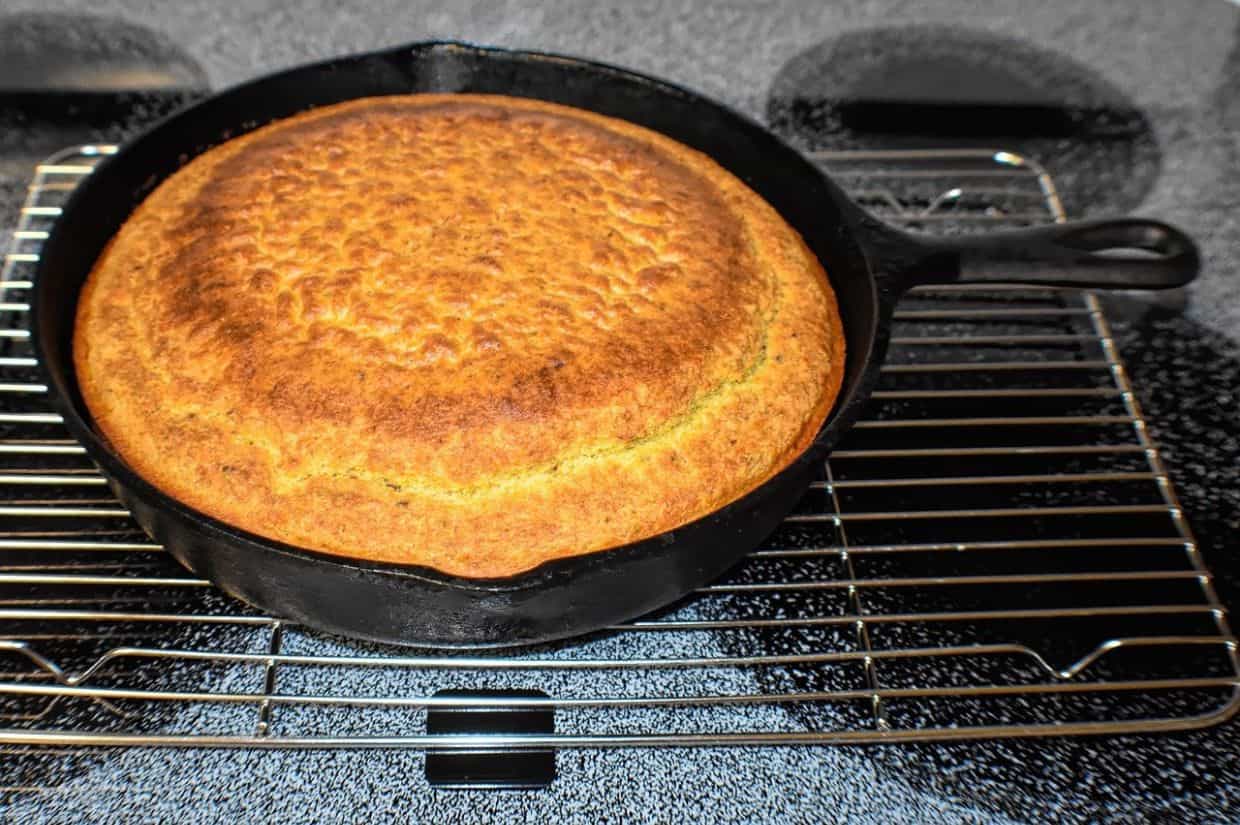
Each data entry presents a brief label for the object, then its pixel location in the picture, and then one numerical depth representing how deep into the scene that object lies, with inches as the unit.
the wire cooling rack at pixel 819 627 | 19.1
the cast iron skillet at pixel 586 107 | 17.5
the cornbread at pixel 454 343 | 18.6
